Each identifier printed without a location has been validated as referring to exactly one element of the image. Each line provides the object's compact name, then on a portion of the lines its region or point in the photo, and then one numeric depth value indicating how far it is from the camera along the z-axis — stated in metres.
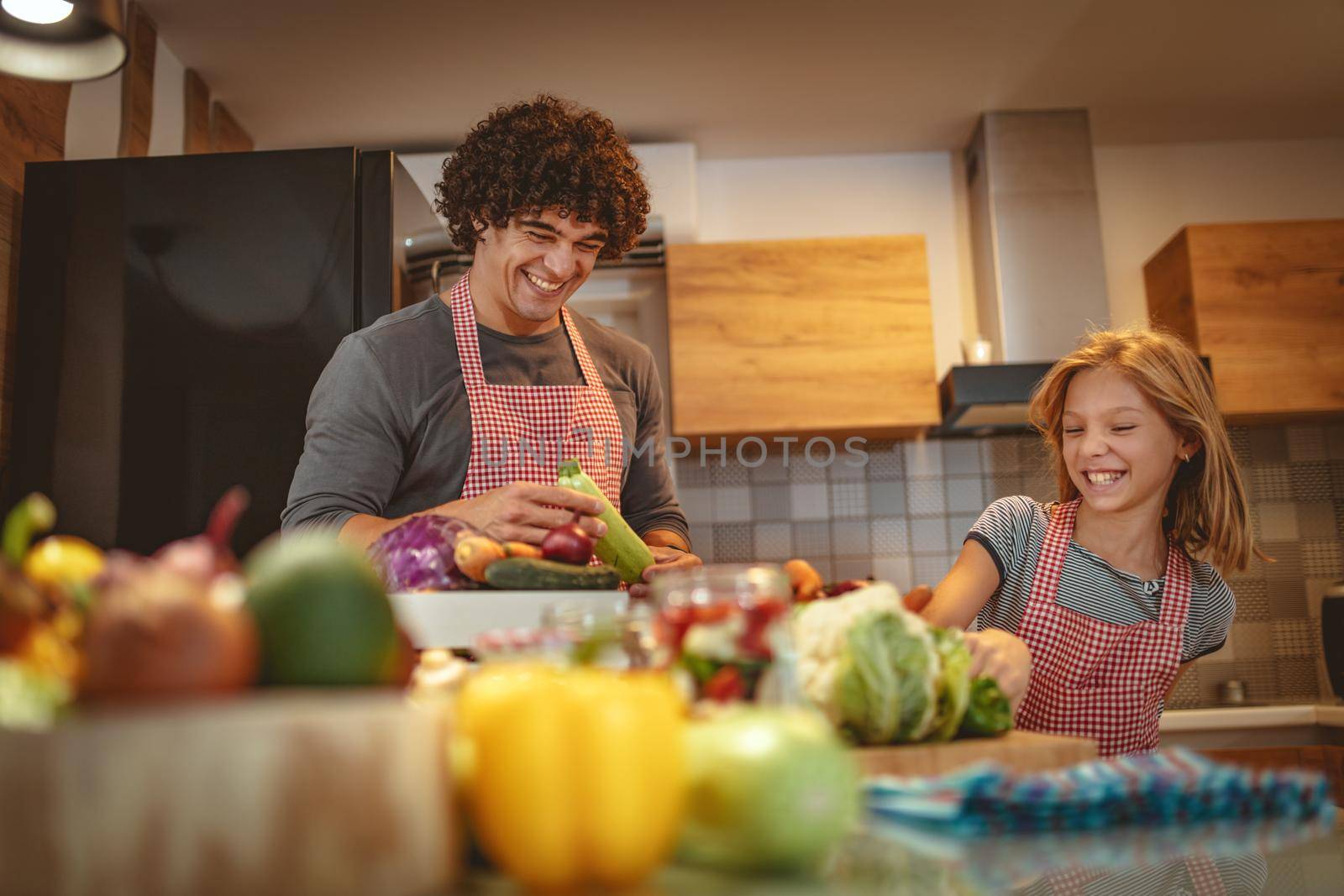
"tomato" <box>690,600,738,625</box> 0.59
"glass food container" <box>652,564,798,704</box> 0.58
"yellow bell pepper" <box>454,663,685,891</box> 0.42
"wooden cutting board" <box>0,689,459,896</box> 0.37
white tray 0.88
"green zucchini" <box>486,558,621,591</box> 0.91
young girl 1.53
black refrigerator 2.11
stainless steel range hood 3.26
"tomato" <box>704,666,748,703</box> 0.57
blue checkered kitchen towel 0.59
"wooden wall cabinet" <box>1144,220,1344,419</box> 3.05
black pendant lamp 1.25
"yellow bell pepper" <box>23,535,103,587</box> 0.51
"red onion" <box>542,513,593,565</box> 1.02
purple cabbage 0.94
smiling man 1.47
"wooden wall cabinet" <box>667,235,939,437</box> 3.12
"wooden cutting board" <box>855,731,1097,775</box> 0.73
